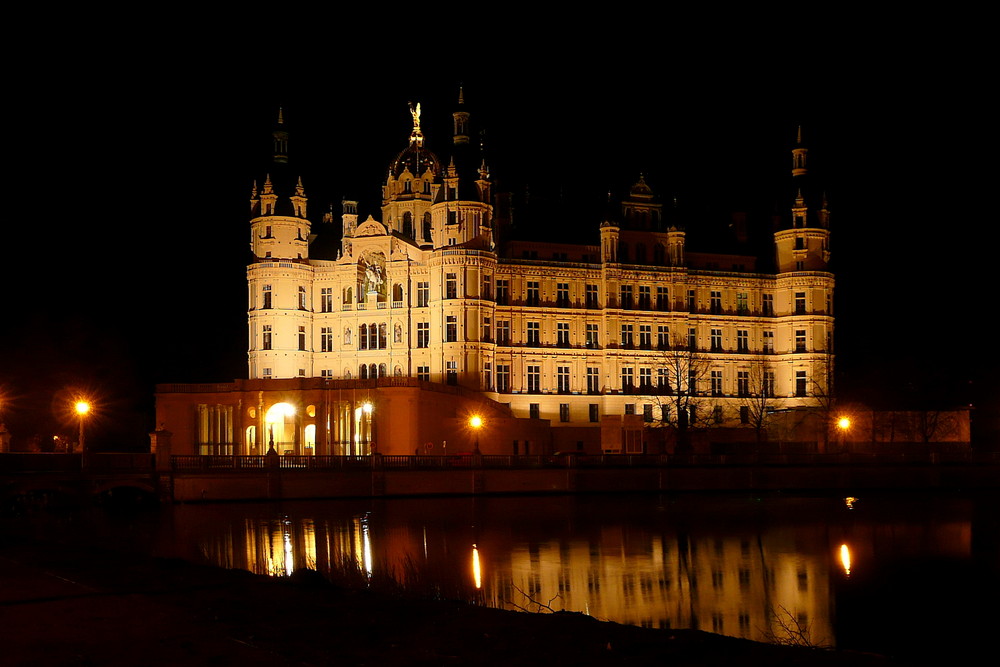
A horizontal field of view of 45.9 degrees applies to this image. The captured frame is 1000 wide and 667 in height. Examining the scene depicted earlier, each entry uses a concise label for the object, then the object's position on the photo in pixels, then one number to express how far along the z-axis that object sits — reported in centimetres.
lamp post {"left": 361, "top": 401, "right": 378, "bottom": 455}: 5718
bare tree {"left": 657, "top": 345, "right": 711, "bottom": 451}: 7050
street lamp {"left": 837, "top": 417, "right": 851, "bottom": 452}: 6569
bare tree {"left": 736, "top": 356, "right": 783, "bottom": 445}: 7369
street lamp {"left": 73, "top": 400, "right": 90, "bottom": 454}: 4585
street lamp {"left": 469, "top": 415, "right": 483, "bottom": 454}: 5825
